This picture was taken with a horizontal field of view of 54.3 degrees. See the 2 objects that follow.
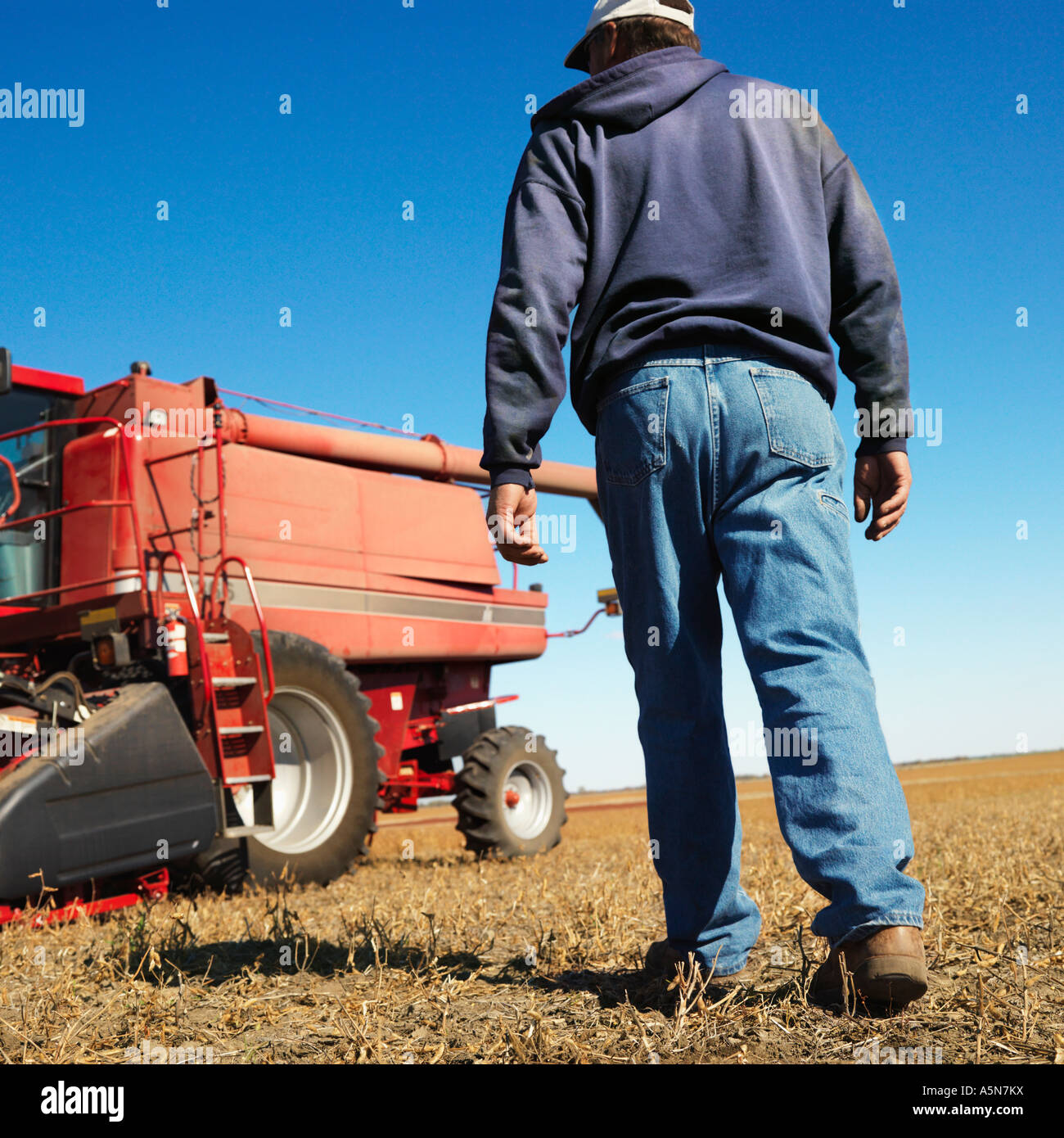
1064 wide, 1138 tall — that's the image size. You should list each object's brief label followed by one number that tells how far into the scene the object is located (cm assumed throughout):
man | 193
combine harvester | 454
